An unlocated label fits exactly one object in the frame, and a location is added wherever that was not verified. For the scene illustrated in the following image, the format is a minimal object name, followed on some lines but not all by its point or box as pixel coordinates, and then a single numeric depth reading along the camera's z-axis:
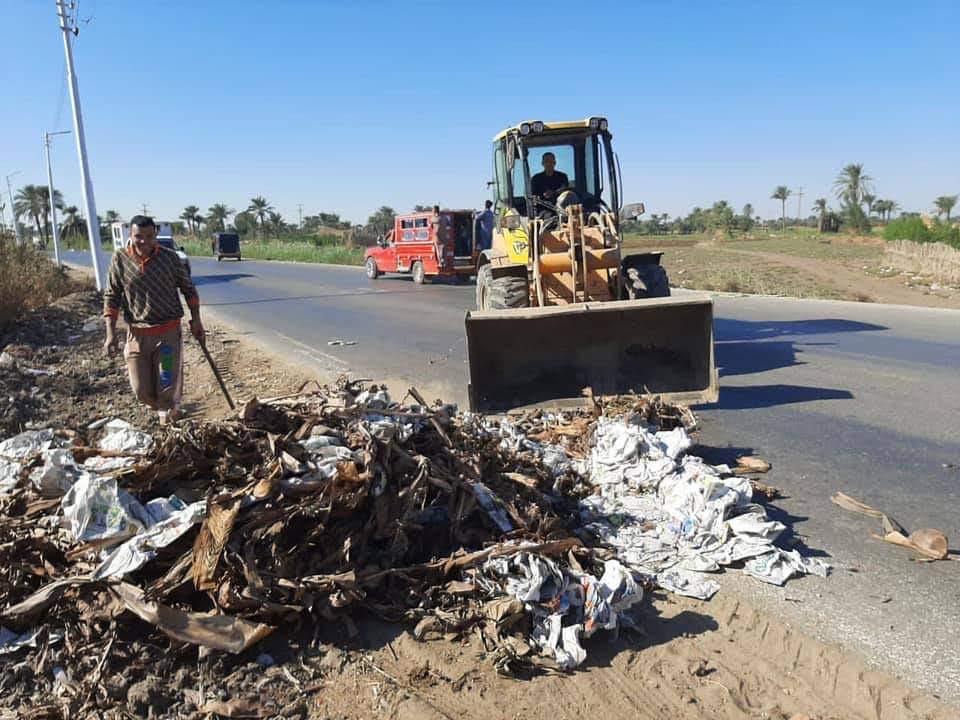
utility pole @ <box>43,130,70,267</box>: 35.59
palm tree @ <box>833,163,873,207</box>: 89.10
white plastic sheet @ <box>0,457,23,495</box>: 4.19
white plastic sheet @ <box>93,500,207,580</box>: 3.47
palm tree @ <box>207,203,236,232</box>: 106.44
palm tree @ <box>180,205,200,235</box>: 110.31
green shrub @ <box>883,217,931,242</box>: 36.52
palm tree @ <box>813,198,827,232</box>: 76.94
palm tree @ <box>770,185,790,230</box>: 106.88
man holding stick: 6.11
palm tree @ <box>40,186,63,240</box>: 94.33
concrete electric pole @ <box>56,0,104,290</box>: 18.98
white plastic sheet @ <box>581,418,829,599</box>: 3.99
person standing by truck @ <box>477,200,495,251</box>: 20.93
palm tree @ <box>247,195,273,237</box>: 98.81
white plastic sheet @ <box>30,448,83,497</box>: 4.05
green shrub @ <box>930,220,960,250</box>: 33.38
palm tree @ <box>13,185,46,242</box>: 95.00
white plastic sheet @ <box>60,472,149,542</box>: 3.65
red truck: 24.25
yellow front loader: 7.09
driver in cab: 9.80
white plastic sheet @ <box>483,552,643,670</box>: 3.34
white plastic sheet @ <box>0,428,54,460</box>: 4.63
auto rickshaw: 50.47
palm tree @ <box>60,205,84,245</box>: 107.94
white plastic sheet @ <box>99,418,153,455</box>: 4.55
